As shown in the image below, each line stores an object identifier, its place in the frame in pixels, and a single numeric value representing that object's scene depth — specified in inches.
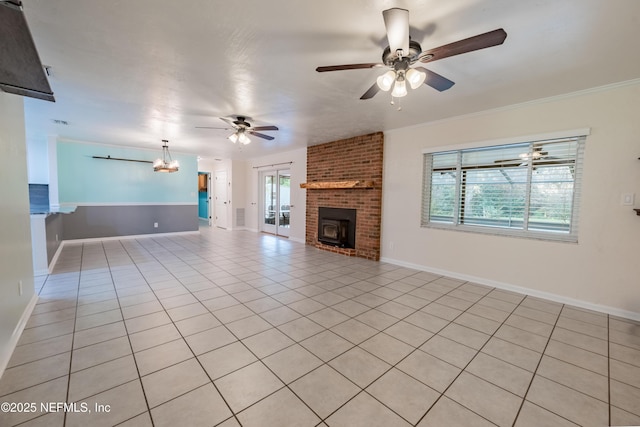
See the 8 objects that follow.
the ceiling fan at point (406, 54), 59.8
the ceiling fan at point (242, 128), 151.3
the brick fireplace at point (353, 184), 199.2
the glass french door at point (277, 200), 306.0
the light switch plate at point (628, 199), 108.1
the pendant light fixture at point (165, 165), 243.9
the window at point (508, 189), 125.0
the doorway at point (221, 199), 362.0
